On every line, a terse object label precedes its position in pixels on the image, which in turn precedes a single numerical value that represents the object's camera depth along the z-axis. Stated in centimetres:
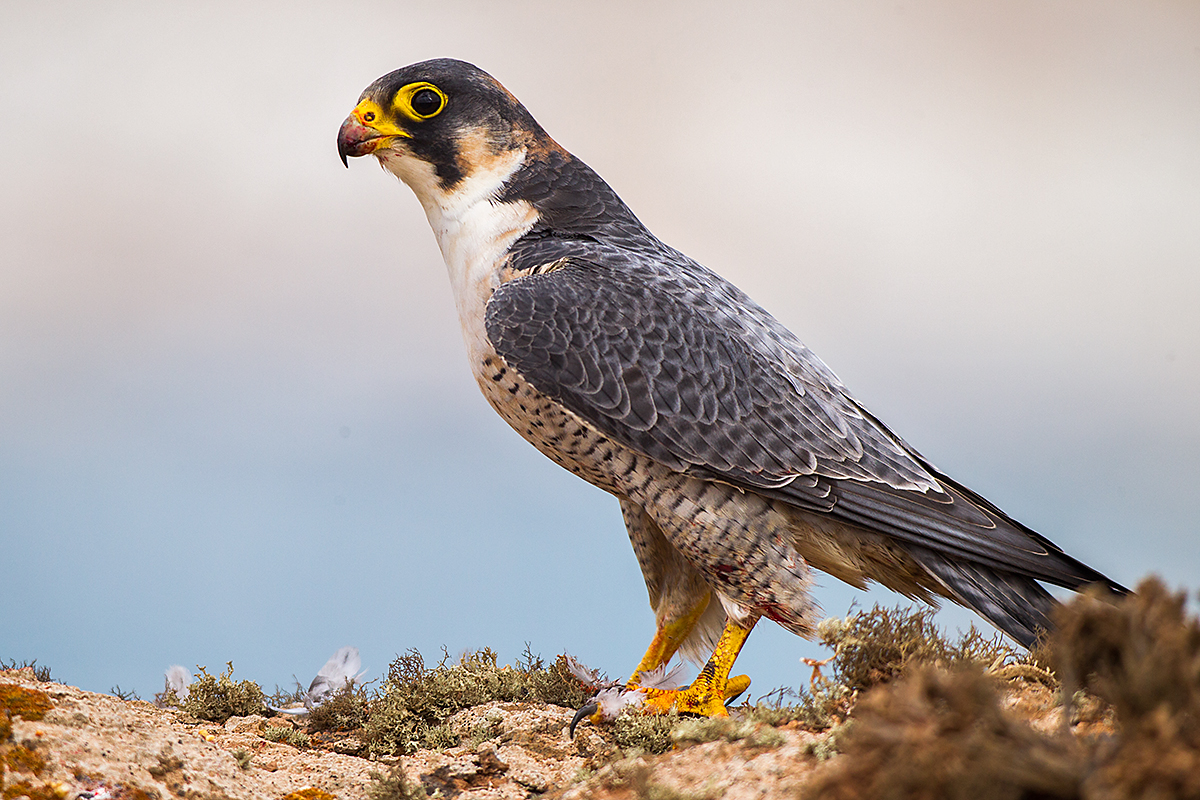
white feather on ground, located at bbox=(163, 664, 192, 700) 942
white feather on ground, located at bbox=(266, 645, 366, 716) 908
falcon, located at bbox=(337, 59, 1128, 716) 746
